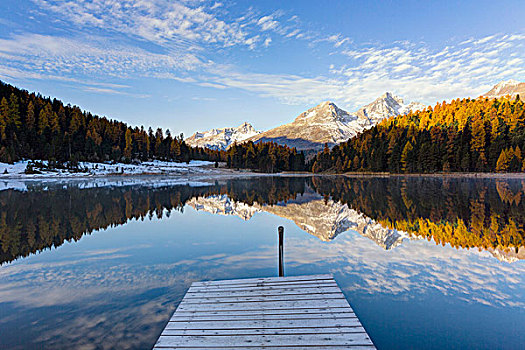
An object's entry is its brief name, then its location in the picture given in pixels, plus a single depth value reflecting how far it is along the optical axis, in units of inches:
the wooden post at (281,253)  431.6
